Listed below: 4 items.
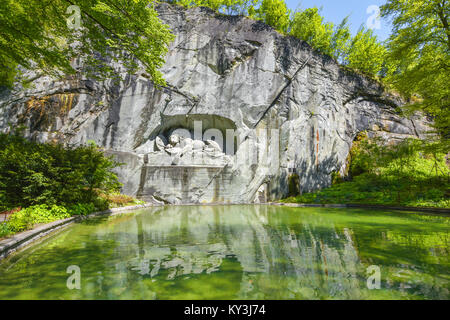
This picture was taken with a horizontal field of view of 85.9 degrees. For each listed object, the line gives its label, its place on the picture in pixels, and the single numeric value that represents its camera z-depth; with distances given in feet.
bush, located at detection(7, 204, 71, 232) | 16.61
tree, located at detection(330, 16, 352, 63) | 70.49
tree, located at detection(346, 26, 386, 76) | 70.18
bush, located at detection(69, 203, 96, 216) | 25.79
